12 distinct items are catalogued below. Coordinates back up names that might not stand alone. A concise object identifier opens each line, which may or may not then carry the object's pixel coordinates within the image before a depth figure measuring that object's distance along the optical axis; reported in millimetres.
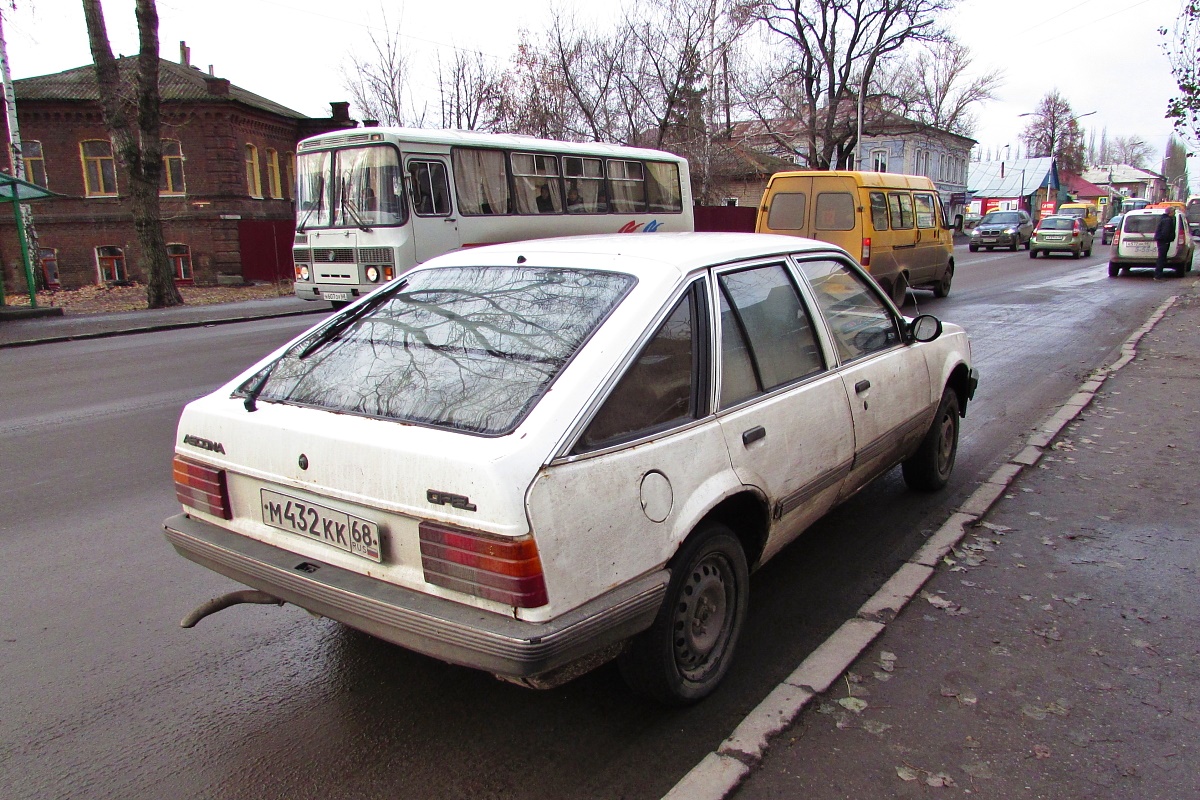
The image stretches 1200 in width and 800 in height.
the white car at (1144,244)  21422
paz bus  12477
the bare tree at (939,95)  40281
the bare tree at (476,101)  36438
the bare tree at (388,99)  34625
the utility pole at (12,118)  19328
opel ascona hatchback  2309
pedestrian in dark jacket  20719
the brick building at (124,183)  28422
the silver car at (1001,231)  34500
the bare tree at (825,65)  36719
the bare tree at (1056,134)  86188
